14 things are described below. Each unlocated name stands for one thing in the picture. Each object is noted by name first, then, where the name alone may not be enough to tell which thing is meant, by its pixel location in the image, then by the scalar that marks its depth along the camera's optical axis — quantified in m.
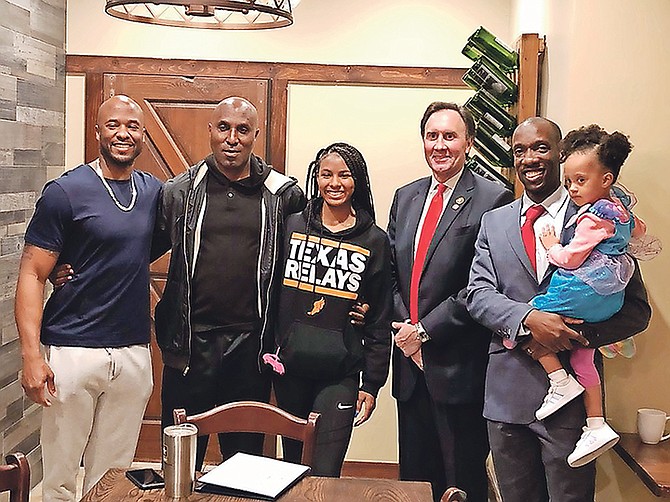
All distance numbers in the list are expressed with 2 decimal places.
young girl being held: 2.44
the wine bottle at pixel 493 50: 3.54
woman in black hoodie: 2.89
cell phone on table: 1.97
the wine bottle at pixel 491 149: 3.51
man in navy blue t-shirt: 2.88
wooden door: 4.47
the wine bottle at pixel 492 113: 3.44
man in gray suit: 2.55
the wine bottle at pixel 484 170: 3.44
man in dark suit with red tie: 2.93
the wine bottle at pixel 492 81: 3.51
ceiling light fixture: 1.88
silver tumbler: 1.90
